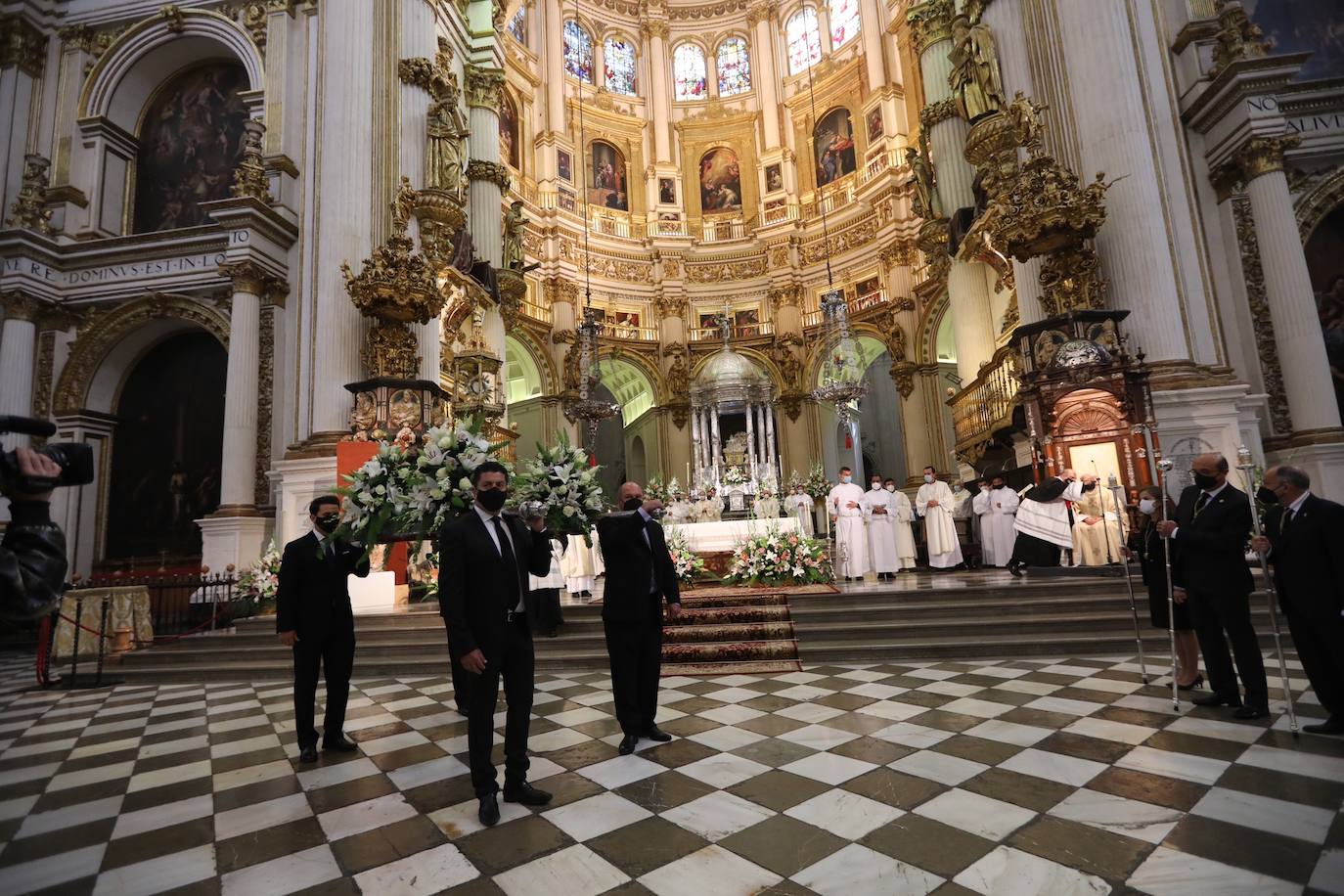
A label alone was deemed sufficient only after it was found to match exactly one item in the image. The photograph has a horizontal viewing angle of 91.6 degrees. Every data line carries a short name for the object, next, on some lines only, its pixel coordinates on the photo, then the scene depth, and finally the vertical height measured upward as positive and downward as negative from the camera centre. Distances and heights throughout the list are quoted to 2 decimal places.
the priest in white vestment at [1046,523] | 9.13 -0.01
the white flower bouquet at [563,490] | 5.08 +0.50
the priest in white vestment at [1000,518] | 11.43 +0.11
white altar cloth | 9.80 +0.14
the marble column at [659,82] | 26.54 +18.74
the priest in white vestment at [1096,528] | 8.67 -0.12
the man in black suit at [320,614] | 4.50 -0.32
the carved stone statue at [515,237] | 18.81 +9.16
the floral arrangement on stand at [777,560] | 9.09 -0.30
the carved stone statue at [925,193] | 15.62 +8.06
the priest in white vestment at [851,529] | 10.22 +0.09
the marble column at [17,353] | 13.46 +4.79
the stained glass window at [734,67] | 27.12 +19.55
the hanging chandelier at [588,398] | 14.35 +3.50
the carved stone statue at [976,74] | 11.99 +8.42
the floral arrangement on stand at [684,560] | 9.41 -0.23
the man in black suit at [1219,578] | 4.14 -0.44
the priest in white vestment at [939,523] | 11.74 +0.10
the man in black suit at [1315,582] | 3.76 -0.44
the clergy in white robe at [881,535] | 10.12 -0.03
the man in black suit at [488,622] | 3.29 -0.34
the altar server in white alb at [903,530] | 11.80 +0.02
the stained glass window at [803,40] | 25.47 +19.38
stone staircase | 6.58 -1.01
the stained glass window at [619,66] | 26.69 +19.70
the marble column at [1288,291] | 9.98 +3.36
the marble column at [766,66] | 25.86 +18.71
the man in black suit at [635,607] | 4.35 -0.41
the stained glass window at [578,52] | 25.42 +19.42
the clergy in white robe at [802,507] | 11.67 +0.57
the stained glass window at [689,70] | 27.39 +19.68
